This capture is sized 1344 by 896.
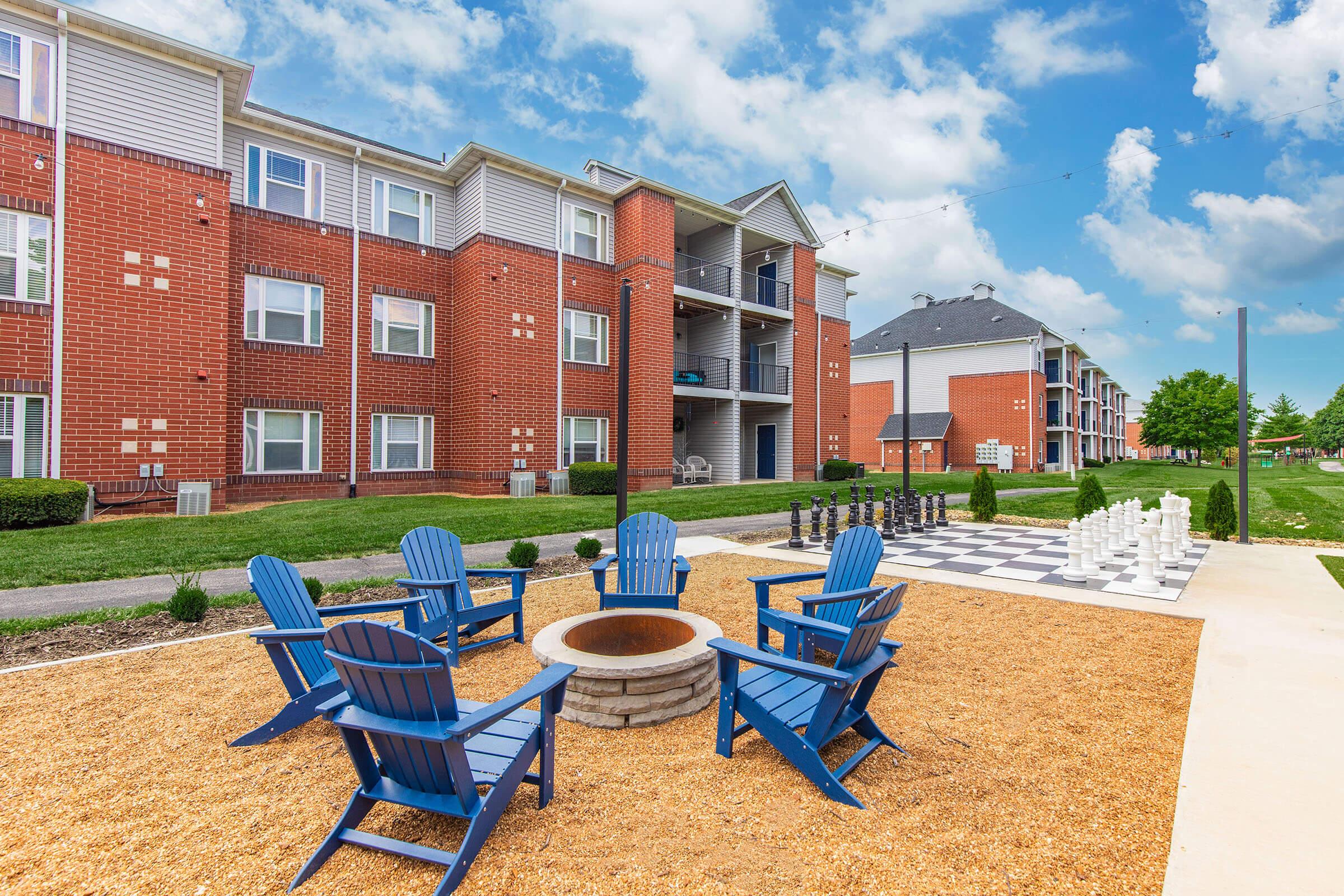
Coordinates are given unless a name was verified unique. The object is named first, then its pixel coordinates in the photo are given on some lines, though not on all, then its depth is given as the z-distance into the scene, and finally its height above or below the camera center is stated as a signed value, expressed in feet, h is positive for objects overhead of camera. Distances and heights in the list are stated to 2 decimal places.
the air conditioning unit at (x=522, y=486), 55.98 -2.84
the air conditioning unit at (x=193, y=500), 40.68 -3.10
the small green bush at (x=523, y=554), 22.71 -3.78
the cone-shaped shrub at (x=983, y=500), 41.34 -2.99
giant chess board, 23.54 -4.73
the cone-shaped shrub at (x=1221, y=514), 32.50 -3.07
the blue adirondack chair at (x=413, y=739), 7.14 -3.57
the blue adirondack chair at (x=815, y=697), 9.16 -4.20
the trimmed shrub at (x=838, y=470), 79.97 -1.76
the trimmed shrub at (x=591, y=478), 57.67 -2.12
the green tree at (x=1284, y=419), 270.87 +18.20
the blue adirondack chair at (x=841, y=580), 13.64 -3.06
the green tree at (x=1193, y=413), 169.17 +13.18
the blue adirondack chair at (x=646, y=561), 17.06 -3.03
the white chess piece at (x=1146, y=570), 21.22 -4.08
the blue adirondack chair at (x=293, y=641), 10.80 -3.43
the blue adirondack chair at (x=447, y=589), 15.12 -3.58
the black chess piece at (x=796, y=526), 31.50 -3.70
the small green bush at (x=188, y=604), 17.22 -4.35
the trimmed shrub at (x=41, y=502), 34.06 -2.85
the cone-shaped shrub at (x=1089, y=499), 39.40 -2.73
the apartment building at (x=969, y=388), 118.01 +14.88
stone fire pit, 11.47 -4.38
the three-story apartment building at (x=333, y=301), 38.93 +13.68
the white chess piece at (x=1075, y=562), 22.85 -4.03
